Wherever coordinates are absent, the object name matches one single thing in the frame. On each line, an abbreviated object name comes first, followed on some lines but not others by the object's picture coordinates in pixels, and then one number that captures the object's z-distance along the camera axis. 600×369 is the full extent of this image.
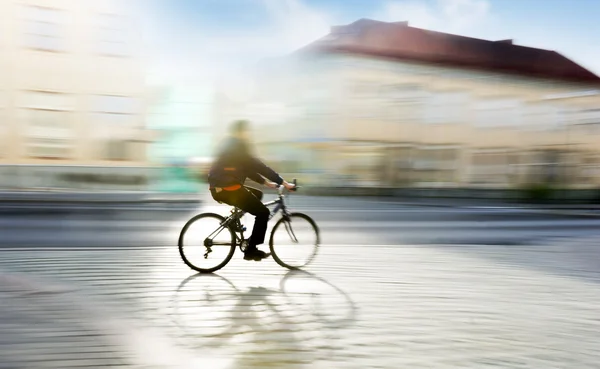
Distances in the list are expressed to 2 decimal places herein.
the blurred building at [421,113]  36.88
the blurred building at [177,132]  23.41
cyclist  7.55
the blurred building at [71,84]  24.27
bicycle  7.75
